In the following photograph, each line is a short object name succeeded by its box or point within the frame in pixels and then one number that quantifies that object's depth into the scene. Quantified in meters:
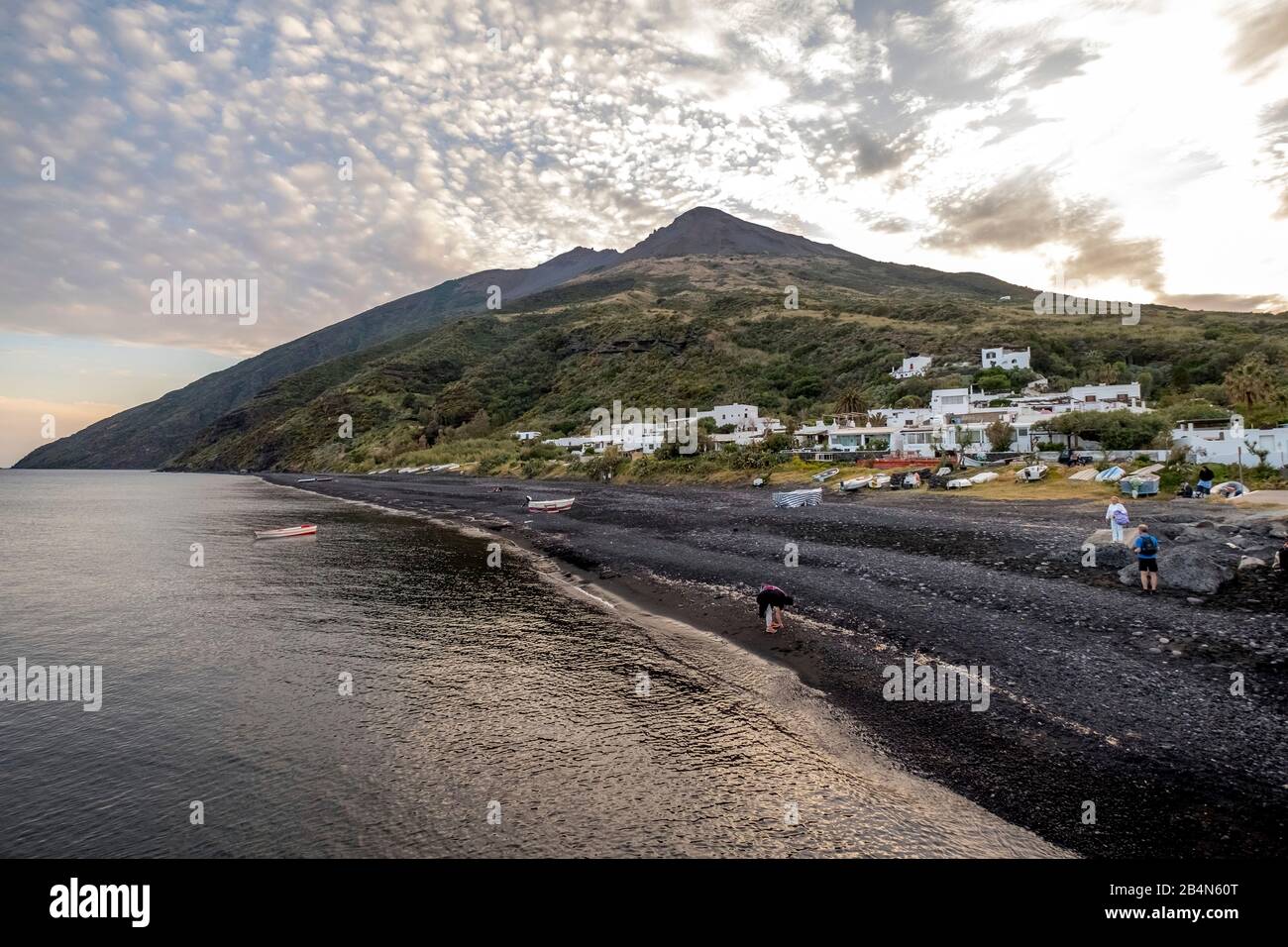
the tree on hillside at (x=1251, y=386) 54.75
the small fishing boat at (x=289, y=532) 43.25
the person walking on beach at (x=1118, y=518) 21.58
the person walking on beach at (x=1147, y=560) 17.20
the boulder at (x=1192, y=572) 16.72
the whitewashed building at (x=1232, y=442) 37.41
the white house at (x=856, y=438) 66.44
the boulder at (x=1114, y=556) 19.77
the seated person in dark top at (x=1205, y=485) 31.79
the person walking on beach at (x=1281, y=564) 16.94
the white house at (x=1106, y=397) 64.19
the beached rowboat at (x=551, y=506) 50.92
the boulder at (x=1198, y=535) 20.36
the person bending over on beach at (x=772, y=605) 17.52
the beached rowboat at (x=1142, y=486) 33.84
